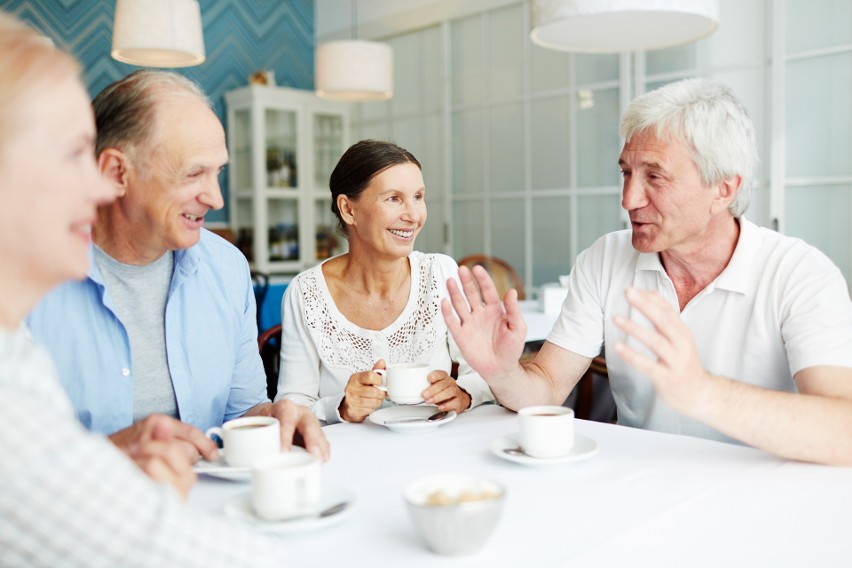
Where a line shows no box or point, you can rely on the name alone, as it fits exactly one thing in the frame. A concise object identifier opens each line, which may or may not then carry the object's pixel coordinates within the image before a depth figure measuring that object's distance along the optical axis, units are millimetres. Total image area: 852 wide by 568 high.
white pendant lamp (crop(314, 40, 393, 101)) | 4207
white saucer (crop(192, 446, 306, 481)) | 1075
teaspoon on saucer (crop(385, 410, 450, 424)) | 1445
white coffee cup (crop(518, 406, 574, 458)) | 1145
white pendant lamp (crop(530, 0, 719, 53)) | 1983
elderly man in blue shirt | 1333
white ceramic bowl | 805
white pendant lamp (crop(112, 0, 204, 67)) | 3514
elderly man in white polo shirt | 1376
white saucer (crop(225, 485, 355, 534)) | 878
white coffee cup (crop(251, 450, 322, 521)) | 900
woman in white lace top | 1860
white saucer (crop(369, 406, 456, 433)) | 1381
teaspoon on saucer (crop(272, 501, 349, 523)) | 914
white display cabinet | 6031
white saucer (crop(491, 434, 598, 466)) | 1134
